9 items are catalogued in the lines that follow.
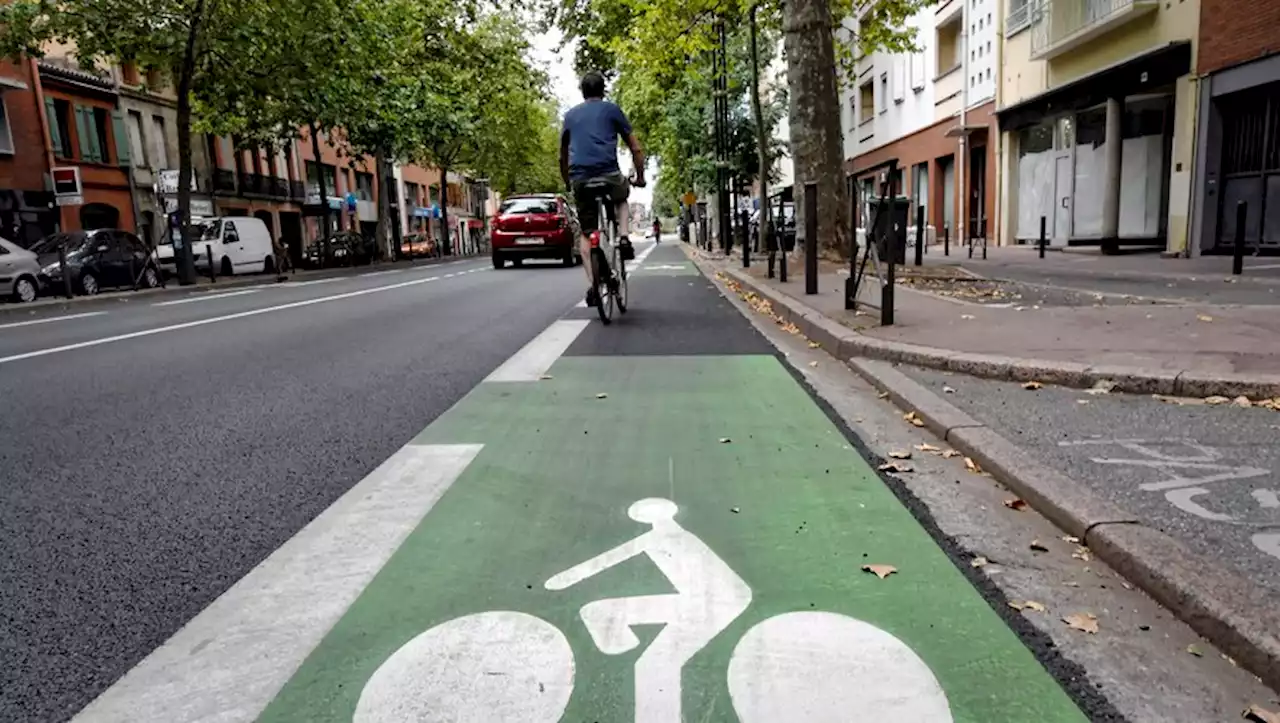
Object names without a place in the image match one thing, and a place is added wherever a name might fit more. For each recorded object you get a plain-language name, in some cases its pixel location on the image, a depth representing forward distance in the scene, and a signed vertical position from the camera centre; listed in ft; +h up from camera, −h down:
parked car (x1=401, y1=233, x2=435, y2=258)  155.00 -2.61
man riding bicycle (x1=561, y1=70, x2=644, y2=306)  25.30 +2.13
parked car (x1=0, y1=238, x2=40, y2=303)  57.62 -1.41
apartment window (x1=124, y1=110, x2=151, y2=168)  105.09 +12.87
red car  66.64 -0.18
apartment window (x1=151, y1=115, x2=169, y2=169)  110.42 +12.85
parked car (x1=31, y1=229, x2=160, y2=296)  63.52 -0.99
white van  85.71 -0.48
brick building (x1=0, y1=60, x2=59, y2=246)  83.66 +8.69
